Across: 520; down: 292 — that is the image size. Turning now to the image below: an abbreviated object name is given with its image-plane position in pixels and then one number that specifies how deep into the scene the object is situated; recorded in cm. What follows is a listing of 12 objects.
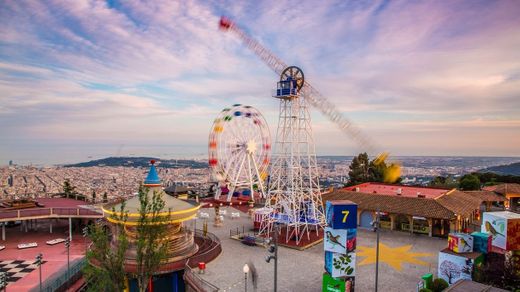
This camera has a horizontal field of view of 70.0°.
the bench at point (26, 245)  2956
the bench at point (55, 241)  3101
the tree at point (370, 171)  5944
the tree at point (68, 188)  5174
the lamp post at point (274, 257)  1575
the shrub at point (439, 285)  1934
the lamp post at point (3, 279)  1817
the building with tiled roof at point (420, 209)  3247
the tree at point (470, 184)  5462
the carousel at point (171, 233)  2277
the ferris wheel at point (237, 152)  5066
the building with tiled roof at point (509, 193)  4700
